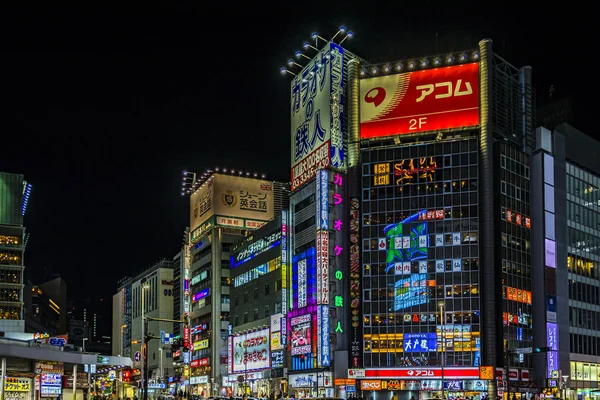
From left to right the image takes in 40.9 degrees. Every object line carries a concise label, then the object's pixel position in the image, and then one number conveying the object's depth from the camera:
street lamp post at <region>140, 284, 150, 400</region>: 48.69
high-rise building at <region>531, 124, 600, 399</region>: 89.00
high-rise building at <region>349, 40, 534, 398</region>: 85.38
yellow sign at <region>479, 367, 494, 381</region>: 81.56
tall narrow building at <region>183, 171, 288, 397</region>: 132.88
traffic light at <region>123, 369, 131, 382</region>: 94.56
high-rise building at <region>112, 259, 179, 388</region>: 192.62
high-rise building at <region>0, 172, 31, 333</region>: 143.75
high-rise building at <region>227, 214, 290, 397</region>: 102.94
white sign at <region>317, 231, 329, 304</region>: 90.69
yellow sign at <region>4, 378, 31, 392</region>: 46.38
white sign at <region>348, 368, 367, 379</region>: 87.81
